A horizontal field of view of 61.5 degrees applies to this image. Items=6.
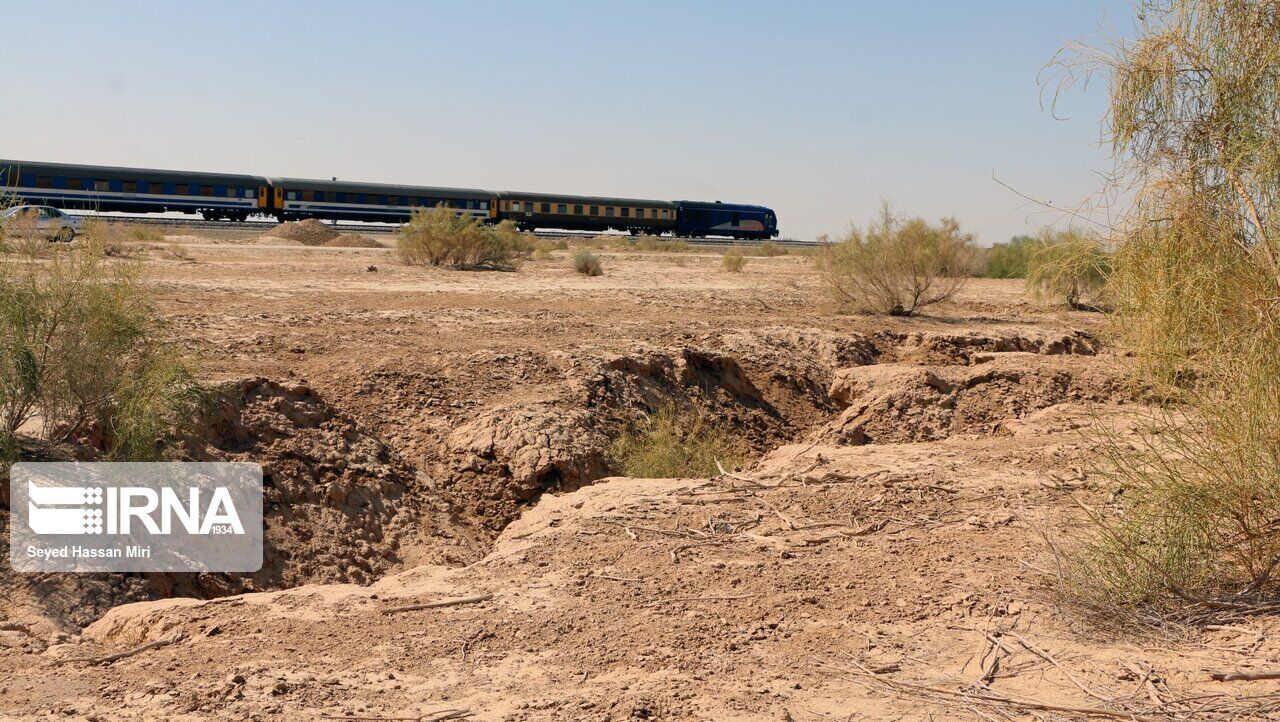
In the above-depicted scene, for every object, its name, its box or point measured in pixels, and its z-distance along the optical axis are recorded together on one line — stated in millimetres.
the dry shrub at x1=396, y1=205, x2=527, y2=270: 26641
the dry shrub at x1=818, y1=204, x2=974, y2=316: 19500
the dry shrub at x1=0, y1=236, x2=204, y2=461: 7719
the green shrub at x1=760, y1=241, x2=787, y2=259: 44234
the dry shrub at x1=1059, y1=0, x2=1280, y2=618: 5176
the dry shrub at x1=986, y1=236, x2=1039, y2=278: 32844
